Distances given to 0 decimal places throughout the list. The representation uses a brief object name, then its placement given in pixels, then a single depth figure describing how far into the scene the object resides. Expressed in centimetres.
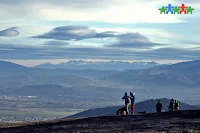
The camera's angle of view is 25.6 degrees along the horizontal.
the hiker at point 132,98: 5380
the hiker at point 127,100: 5291
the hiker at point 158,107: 5803
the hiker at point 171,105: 5957
